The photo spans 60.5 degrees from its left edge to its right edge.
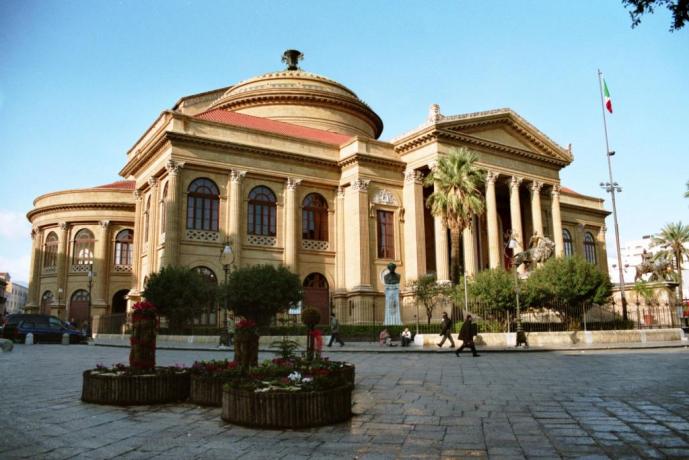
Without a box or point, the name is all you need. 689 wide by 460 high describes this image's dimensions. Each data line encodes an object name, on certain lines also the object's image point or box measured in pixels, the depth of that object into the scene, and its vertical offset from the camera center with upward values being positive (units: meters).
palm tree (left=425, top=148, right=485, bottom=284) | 31.97 +6.73
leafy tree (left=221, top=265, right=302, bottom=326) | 27.81 +1.37
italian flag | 37.00 +13.20
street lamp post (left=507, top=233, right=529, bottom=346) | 23.02 -0.17
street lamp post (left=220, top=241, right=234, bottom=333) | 24.11 +2.60
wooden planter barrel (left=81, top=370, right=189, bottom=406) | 8.26 -0.93
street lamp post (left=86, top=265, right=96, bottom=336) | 37.04 +0.34
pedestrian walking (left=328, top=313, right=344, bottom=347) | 23.92 -0.47
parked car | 28.02 -0.23
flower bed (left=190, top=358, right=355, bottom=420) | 6.86 -0.77
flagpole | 34.94 +7.58
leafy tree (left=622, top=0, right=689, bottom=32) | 7.28 +3.76
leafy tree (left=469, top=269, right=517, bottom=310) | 26.66 +1.17
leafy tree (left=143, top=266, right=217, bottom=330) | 27.95 +1.34
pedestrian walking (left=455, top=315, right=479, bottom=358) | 18.70 -0.48
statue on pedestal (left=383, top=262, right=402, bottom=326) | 30.23 +0.97
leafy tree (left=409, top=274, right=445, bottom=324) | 31.22 +1.39
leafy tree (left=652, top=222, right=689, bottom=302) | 61.56 +7.71
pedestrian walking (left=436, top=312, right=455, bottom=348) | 22.02 -0.48
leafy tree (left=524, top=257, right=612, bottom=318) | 27.89 +1.46
